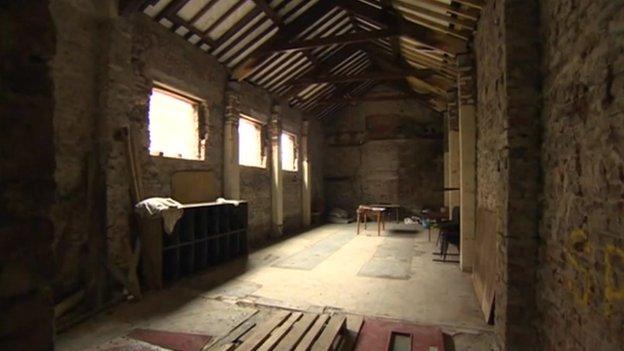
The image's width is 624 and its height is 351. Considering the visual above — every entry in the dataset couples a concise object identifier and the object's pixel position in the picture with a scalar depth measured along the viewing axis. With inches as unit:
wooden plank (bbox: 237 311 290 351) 109.0
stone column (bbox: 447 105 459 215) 274.1
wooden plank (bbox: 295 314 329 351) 109.4
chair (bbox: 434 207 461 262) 230.1
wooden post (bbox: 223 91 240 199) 263.9
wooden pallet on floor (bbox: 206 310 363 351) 110.1
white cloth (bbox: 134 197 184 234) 168.6
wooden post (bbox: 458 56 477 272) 205.0
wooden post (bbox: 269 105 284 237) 344.8
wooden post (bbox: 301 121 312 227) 423.5
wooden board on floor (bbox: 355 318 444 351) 114.0
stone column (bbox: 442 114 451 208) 360.0
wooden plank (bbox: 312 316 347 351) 109.2
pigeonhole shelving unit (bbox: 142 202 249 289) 170.7
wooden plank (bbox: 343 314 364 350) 117.2
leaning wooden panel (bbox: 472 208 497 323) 133.6
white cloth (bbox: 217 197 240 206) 228.2
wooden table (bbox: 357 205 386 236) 348.8
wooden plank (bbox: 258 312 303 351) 109.5
